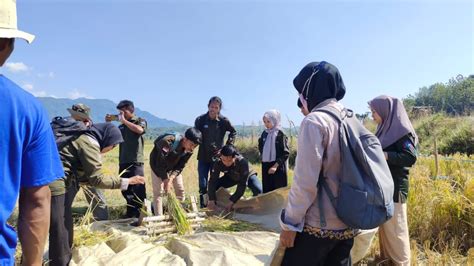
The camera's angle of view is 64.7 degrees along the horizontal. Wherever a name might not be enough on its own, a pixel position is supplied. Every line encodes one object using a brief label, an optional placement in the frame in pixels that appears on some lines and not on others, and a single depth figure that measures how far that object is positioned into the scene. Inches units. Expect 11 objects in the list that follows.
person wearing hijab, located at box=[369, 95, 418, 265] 125.1
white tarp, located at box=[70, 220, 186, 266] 128.9
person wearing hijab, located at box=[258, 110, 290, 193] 221.8
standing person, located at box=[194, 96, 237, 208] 230.1
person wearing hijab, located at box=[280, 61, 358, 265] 74.3
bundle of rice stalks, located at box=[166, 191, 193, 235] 173.5
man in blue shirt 41.3
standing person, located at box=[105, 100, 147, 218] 210.8
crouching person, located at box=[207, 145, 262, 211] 197.3
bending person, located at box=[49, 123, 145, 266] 112.0
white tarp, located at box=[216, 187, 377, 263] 195.3
